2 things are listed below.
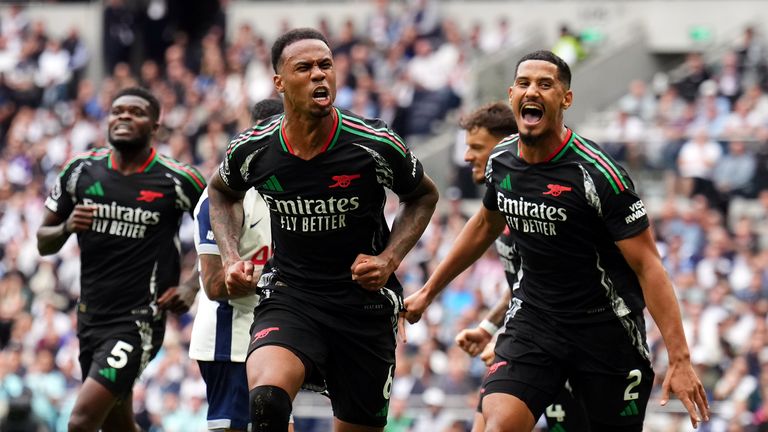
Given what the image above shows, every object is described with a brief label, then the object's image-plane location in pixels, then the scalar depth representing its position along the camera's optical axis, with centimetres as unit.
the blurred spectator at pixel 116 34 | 2917
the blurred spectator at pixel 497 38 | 2431
